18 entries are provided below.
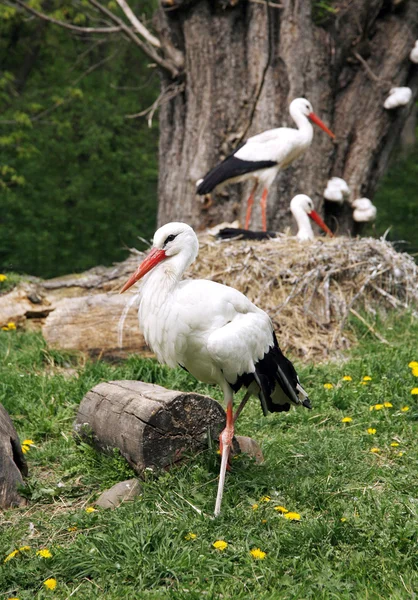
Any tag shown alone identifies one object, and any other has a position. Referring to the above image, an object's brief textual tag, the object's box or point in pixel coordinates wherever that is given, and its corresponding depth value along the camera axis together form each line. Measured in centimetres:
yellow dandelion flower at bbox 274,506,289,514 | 779
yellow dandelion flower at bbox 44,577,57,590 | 656
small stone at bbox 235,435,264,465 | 922
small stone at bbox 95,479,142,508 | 816
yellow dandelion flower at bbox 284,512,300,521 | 756
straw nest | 1433
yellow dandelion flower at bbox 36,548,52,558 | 691
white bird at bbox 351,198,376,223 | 1970
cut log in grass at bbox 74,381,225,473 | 843
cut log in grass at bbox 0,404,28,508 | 830
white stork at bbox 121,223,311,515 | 790
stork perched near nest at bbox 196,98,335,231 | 1731
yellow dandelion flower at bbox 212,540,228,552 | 702
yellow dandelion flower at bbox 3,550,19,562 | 701
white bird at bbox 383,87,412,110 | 1934
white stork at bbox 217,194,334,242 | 1623
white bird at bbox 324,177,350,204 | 1919
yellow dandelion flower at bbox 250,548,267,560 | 687
